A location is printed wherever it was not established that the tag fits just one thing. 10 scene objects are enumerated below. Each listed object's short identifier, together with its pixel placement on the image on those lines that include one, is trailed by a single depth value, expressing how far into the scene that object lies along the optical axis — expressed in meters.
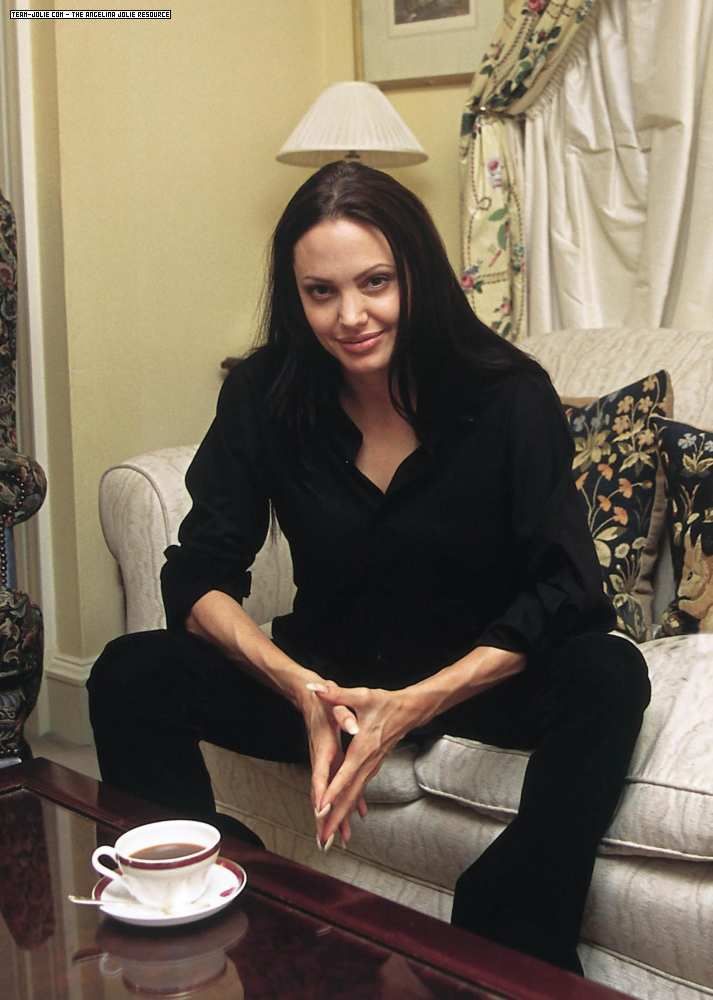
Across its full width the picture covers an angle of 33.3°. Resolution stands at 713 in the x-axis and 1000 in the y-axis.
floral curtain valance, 2.74
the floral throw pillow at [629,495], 1.86
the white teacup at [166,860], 0.96
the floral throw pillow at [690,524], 1.74
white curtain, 2.44
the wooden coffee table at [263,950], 0.87
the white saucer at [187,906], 0.96
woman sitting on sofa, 1.38
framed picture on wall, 2.92
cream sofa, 1.30
